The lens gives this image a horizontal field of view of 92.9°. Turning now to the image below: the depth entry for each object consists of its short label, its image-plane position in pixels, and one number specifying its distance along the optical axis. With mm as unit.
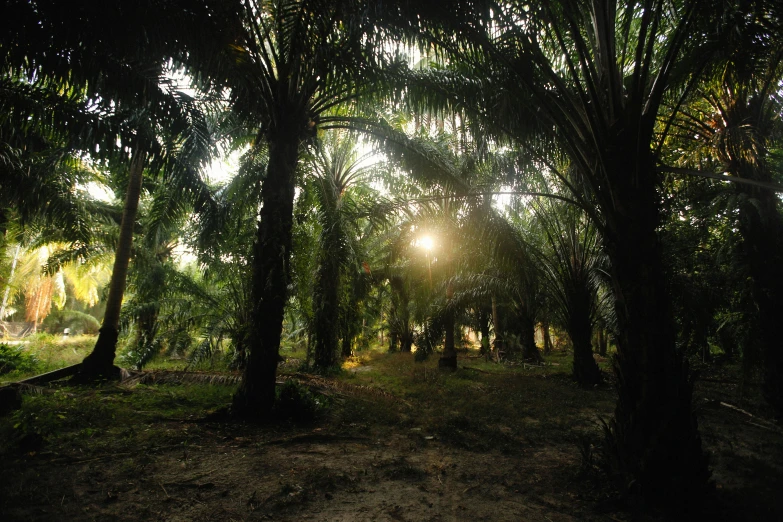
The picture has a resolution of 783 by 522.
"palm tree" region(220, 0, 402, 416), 5086
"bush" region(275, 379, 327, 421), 5398
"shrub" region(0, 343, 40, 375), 9445
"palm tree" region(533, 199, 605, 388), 9258
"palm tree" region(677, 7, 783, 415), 5746
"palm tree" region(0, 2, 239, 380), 4230
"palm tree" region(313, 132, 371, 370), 9047
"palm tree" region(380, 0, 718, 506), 3203
